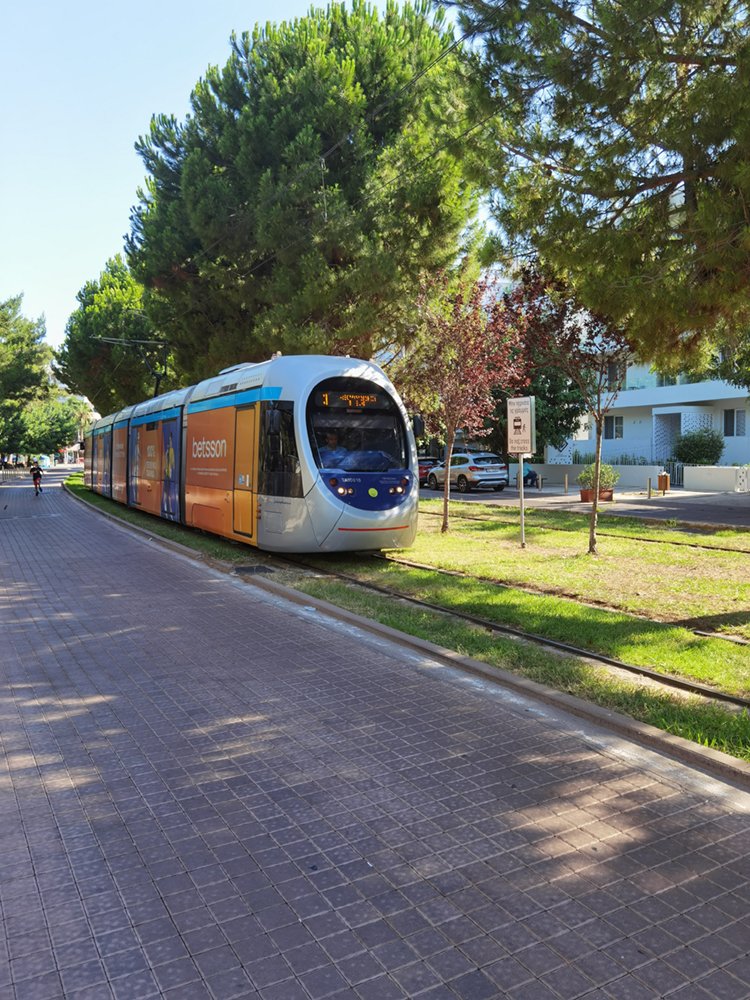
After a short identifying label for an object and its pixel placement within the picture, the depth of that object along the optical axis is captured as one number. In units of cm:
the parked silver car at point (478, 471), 3325
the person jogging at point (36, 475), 3600
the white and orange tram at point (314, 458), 1170
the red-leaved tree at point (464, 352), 1518
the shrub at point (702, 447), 3628
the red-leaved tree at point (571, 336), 1237
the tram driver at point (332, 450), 1181
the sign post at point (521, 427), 1437
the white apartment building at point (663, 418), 3719
